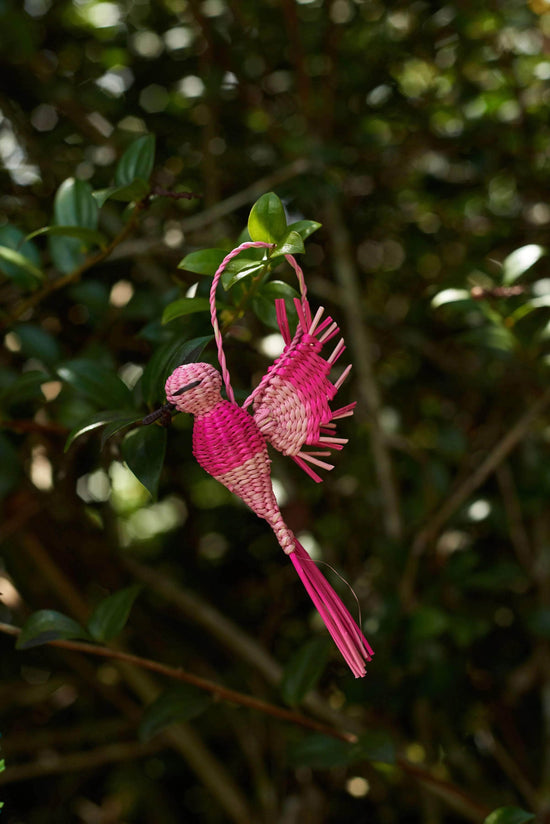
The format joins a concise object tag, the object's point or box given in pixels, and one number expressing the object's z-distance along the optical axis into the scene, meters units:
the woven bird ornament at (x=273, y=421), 1.04
